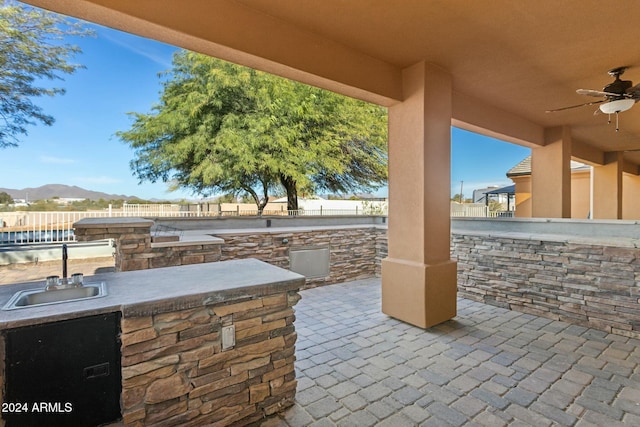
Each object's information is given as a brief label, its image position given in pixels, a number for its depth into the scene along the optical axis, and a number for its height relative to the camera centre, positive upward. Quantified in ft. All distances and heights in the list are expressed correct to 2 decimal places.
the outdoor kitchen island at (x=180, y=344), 4.92 -2.46
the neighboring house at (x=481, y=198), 55.60 +2.55
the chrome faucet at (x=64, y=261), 6.86 -1.09
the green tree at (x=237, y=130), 28.04 +7.94
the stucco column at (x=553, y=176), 19.88 +2.32
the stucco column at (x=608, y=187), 28.37 +2.19
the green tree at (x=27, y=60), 21.25 +11.38
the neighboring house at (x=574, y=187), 36.47 +2.82
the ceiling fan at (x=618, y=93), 11.91 +4.55
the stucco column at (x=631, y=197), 37.65 +1.73
